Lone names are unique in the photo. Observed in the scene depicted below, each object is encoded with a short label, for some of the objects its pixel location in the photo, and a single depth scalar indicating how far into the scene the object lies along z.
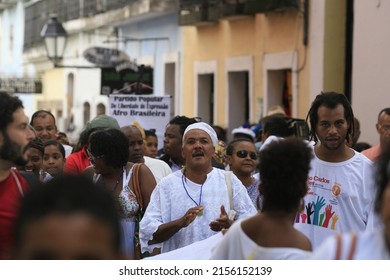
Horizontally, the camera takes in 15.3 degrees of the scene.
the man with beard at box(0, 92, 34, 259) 6.32
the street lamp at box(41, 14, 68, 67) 27.57
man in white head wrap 9.05
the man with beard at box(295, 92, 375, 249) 8.68
